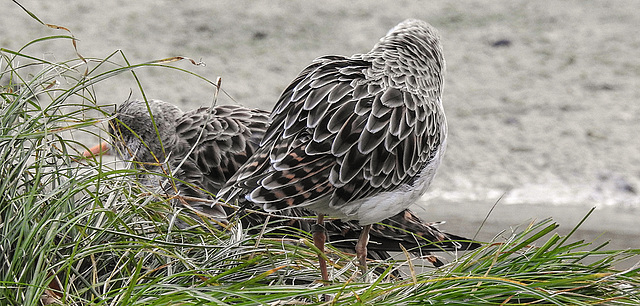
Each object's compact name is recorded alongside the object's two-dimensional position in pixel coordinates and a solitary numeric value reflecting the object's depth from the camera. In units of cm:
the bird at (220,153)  853
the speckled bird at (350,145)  662
